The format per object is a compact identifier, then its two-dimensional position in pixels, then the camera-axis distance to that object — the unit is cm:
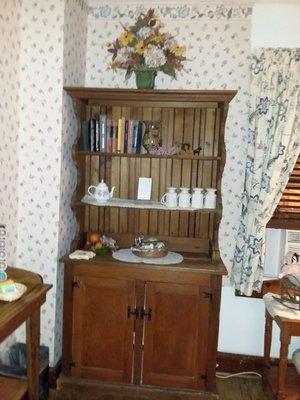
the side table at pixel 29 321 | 181
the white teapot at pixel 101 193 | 276
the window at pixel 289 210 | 288
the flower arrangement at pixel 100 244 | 278
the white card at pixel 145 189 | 289
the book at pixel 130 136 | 274
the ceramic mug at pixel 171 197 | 272
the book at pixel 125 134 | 274
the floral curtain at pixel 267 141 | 272
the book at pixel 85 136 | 278
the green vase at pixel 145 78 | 261
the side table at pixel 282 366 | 233
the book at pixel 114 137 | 275
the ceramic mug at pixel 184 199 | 272
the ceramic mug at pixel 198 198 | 271
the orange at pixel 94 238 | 284
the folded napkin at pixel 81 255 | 261
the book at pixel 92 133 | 277
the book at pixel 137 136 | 273
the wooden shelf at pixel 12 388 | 205
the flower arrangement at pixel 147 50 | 257
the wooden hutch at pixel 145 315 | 254
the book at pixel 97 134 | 276
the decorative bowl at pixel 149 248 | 267
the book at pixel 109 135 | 276
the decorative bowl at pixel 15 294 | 183
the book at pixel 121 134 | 274
